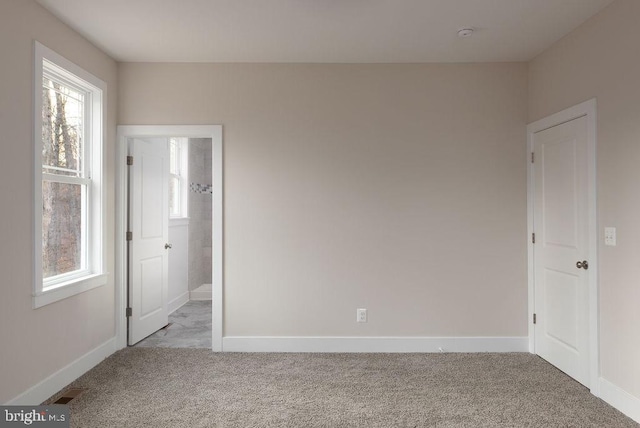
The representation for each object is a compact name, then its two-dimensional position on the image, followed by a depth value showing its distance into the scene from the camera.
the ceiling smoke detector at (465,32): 3.01
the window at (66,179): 2.65
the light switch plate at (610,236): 2.65
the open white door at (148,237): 3.81
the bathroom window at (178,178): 5.52
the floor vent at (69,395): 2.66
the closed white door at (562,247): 2.95
